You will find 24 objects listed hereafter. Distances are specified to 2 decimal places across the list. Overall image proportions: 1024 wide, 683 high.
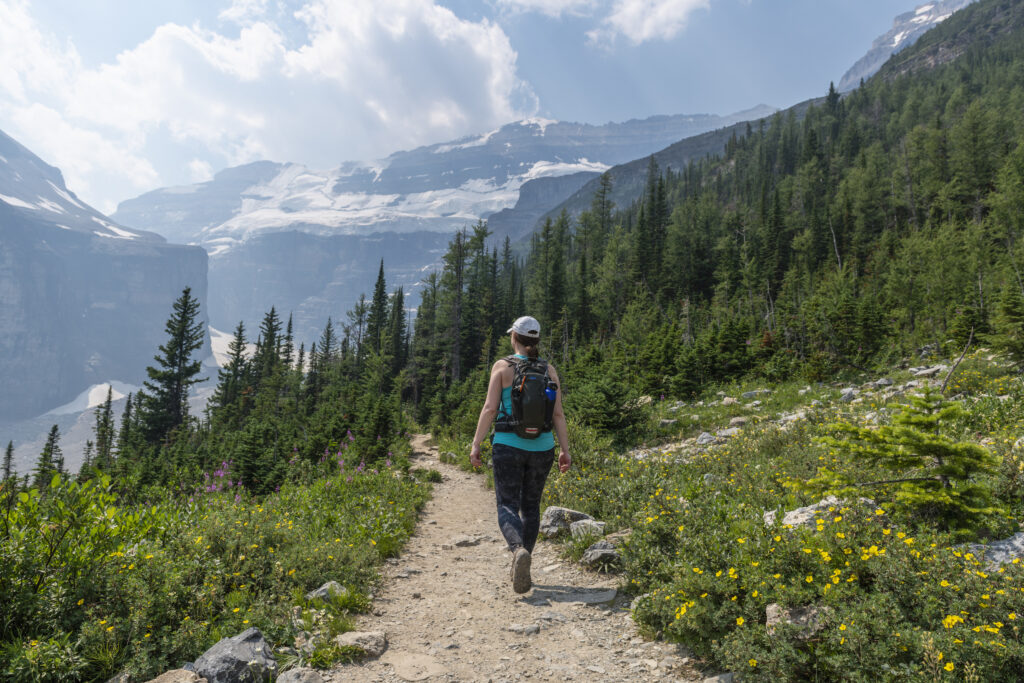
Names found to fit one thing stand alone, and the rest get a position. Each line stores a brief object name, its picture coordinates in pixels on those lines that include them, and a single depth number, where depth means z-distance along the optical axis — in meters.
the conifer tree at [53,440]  48.67
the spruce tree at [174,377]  47.94
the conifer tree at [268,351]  66.81
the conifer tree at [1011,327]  11.25
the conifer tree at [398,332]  62.64
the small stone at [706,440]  10.81
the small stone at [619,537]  5.39
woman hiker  4.61
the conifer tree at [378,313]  66.12
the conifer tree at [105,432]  49.85
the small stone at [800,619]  2.98
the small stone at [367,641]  3.69
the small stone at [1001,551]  3.30
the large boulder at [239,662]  3.17
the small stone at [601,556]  5.36
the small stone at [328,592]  4.48
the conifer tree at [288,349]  77.12
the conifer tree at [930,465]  3.86
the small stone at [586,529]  6.06
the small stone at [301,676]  3.16
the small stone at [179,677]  3.16
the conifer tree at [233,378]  67.38
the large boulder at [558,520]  6.62
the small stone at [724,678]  3.01
